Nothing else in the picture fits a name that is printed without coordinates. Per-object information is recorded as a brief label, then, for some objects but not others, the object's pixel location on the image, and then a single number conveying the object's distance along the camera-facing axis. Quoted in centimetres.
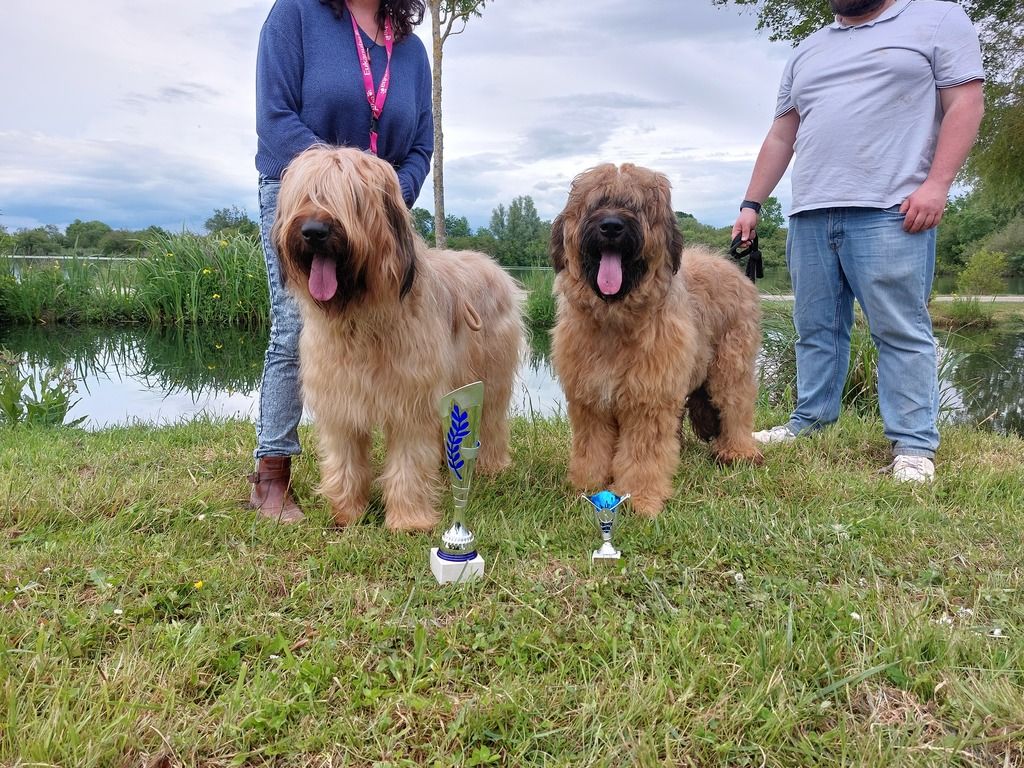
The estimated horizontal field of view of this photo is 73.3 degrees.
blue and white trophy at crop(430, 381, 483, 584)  280
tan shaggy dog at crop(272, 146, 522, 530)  293
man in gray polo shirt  411
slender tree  1247
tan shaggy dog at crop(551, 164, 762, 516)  347
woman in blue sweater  342
